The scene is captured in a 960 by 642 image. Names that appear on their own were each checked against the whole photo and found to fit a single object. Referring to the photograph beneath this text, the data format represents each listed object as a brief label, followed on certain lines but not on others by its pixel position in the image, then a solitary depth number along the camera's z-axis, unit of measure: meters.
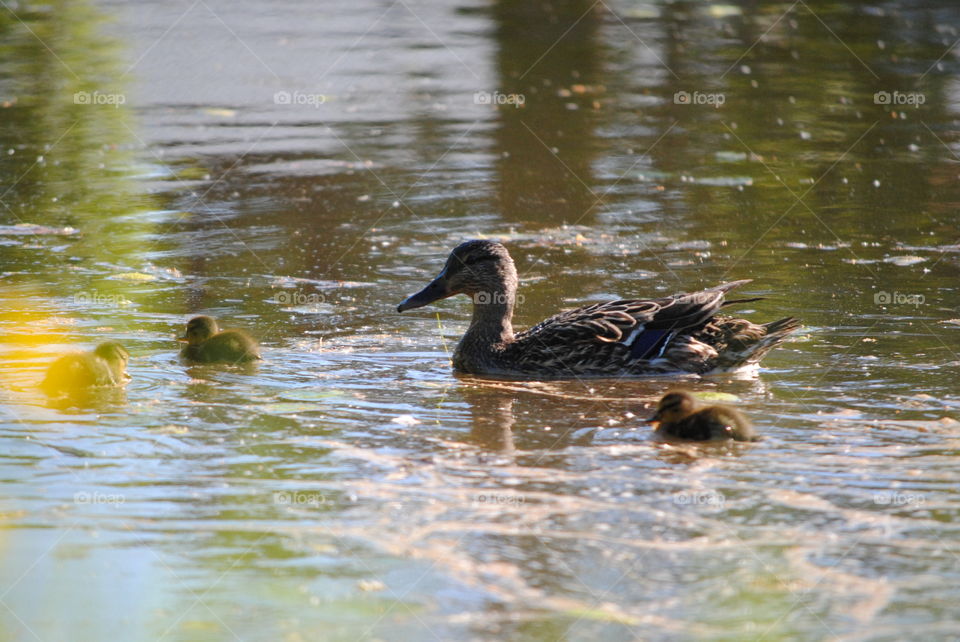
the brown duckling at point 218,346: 14.66
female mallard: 15.24
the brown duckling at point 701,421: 12.33
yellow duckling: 13.58
